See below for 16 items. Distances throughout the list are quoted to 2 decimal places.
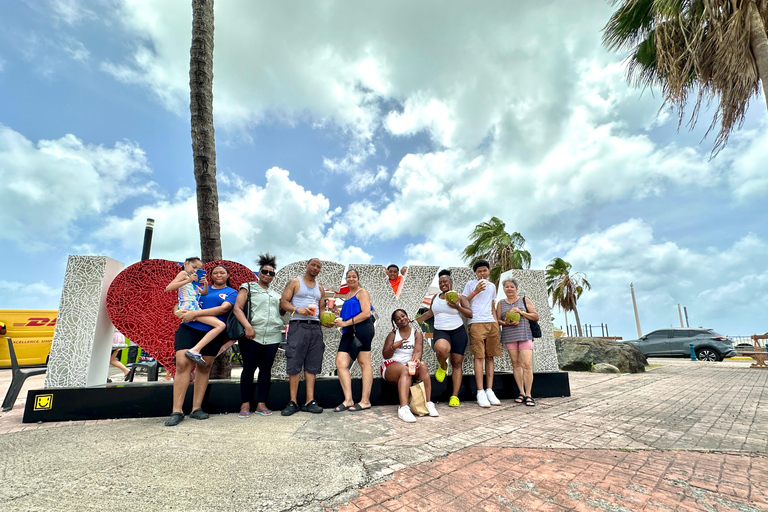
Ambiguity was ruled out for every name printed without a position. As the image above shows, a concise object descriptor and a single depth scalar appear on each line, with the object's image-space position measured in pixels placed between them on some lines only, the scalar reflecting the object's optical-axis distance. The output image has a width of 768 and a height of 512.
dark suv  15.01
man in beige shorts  4.96
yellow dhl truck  11.61
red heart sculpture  4.48
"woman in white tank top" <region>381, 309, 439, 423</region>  4.35
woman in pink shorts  5.05
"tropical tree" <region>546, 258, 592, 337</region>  26.20
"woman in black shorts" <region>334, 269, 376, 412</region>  4.47
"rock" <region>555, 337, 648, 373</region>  10.30
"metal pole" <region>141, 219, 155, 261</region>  12.12
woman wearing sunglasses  4.17
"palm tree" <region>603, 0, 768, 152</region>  6.25
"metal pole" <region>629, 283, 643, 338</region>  31.39
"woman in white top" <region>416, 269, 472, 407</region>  4.87
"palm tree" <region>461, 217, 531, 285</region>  22.05
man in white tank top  4.29
